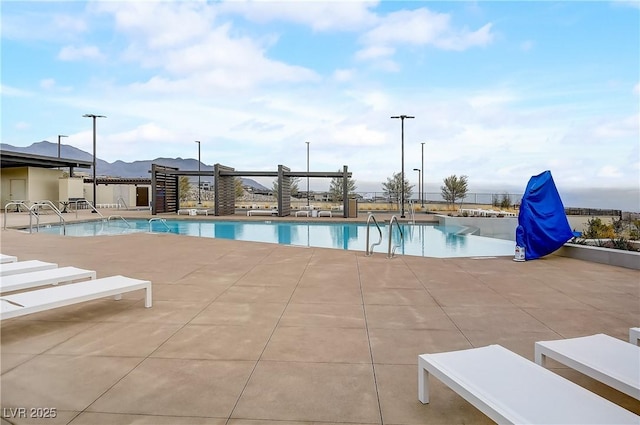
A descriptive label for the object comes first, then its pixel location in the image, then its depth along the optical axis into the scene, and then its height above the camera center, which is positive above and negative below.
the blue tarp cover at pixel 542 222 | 6.94 -0.28
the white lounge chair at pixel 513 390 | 1.55 -0.81
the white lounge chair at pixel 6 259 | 5.11 -0.73
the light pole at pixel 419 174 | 29.95 +2.40
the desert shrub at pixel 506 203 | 25.61 +0.21
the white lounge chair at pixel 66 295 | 2.98 -0.77
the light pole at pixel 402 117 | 17.53 +3.93
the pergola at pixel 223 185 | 19.39 +1.05
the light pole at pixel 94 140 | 20.78 +3.41
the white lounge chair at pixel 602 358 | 1.89 -0.81
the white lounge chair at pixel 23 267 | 4.31 -0.72
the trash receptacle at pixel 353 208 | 19.77 -0.14
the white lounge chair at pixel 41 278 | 3.69 -0.75
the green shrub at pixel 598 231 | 9.59 -0.63
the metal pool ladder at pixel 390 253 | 6.90 -0.85
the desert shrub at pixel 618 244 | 7.16 -0.70
